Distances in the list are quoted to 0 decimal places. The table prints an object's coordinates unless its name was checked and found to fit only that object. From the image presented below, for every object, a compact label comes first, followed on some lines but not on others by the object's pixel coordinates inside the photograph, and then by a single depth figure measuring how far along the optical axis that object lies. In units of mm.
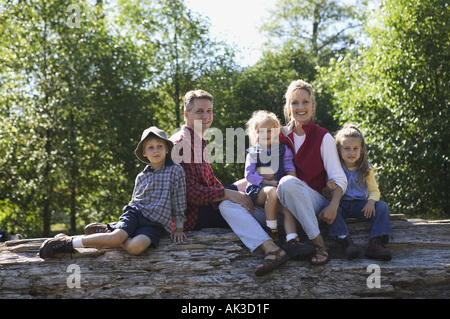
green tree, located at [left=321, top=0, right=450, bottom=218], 10188
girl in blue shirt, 4352
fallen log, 4121
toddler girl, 4430
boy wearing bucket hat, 4223
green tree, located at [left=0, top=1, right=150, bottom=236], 11789
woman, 4137
